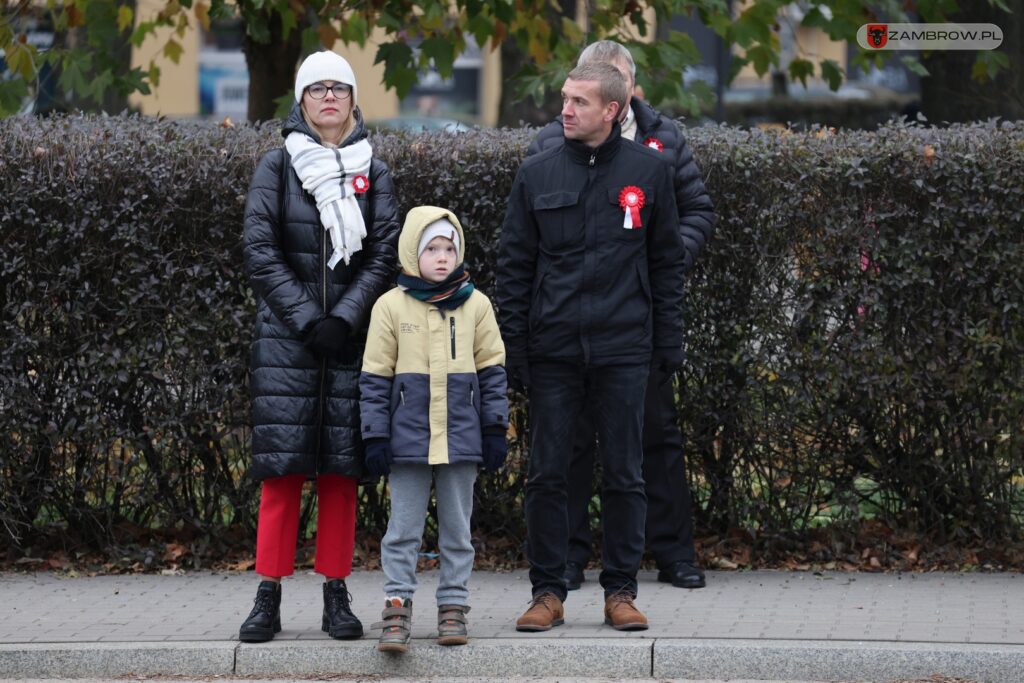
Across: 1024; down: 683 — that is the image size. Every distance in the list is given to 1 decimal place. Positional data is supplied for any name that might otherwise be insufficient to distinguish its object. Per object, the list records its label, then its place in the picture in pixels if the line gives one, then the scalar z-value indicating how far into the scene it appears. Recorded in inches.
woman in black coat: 446.9
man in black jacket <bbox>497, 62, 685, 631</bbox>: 456.4
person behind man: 507.8
